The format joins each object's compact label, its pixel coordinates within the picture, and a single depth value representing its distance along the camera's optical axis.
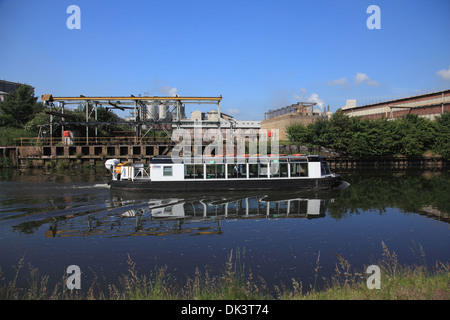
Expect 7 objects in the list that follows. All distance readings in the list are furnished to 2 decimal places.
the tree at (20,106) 57.44
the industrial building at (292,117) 58.09
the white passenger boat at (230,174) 23.72
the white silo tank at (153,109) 80.81
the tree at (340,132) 45.82
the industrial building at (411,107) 55.30
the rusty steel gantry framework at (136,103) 41.62
